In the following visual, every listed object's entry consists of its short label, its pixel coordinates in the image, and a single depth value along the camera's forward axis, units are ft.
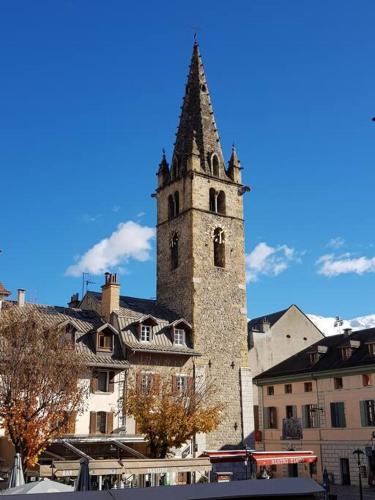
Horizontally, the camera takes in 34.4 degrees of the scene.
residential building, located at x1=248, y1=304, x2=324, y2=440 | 158.10
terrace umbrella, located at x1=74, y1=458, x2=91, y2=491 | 60.08
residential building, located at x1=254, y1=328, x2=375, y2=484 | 121.29
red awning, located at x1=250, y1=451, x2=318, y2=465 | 98.73
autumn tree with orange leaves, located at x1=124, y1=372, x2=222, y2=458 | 98.02
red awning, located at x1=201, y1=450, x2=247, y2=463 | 103.55
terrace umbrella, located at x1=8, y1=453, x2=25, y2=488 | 58.54
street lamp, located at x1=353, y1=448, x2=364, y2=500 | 107.86
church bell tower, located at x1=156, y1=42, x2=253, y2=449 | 123.03
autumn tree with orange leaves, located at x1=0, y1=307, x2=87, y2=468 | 79.92
